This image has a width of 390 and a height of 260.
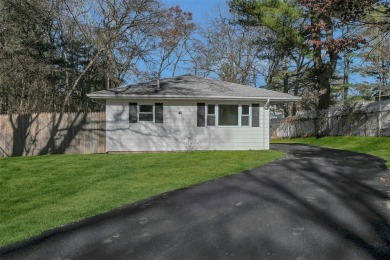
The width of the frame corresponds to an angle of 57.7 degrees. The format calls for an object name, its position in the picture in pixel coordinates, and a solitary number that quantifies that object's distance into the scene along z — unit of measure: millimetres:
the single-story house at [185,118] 16047
